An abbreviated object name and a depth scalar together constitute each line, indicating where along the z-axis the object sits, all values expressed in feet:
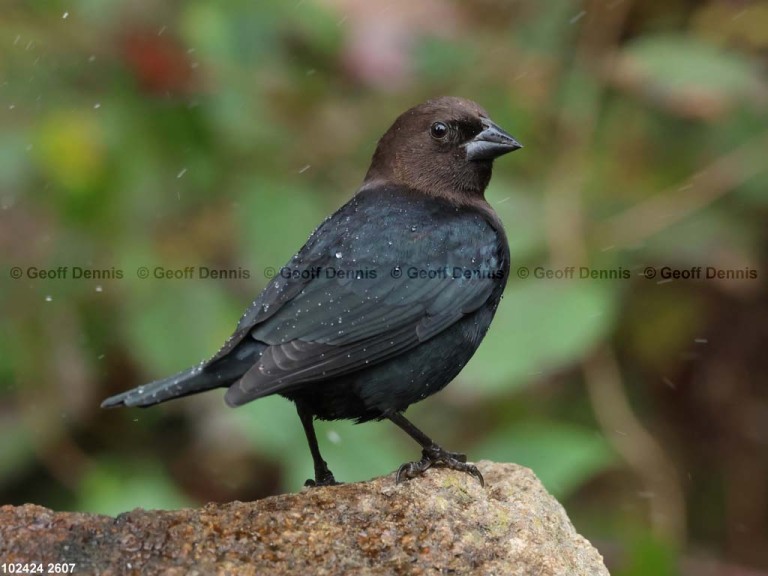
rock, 18.54
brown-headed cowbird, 23.27
